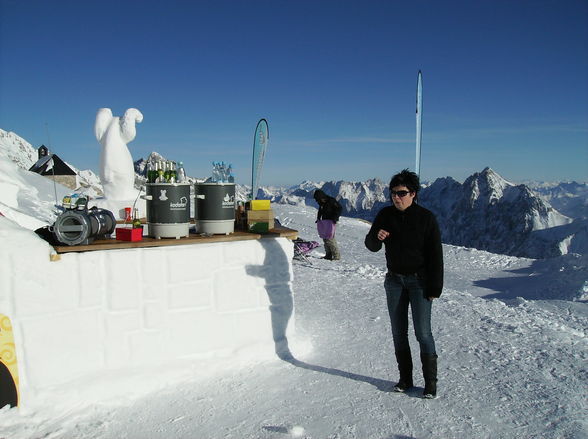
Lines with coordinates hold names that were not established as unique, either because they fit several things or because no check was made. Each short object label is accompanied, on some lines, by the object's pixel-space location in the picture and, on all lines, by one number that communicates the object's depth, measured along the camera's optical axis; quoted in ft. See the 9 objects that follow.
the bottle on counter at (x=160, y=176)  11.50
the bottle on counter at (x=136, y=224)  11.51
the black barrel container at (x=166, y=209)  11.34
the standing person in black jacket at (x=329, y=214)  29.99
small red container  11.19
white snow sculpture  23.43
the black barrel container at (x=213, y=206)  12.14
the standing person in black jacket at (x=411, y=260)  9.98
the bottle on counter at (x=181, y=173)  11.98
